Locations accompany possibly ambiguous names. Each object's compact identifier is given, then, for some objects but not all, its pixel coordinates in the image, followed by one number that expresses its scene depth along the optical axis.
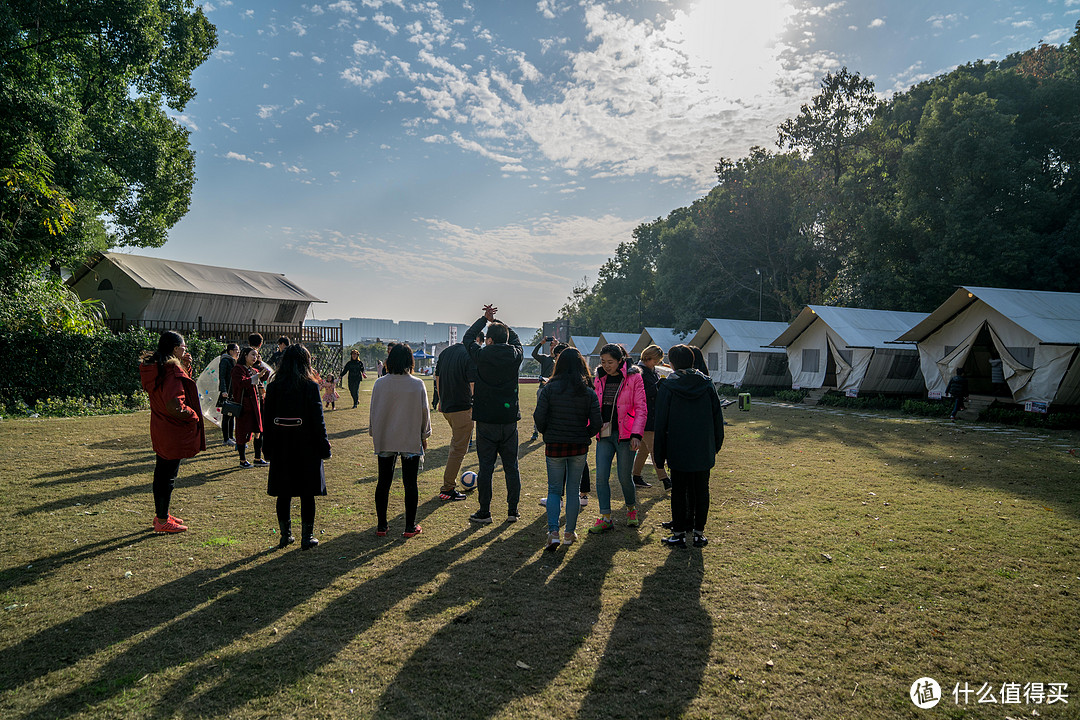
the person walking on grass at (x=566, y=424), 5.46
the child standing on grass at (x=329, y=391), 19.25
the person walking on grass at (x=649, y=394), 7.15
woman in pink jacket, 6.23
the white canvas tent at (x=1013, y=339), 16.48
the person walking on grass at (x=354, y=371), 18.20
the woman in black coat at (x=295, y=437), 5.30
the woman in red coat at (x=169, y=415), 5.61
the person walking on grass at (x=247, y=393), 8.59
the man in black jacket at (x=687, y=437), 5.53
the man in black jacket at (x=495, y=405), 6.25
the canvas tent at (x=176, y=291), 31.62
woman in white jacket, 5.63
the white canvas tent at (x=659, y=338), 43.76
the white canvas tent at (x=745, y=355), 32.31
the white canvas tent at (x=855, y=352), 24.41
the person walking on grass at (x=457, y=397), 7.36
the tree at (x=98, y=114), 14.31
